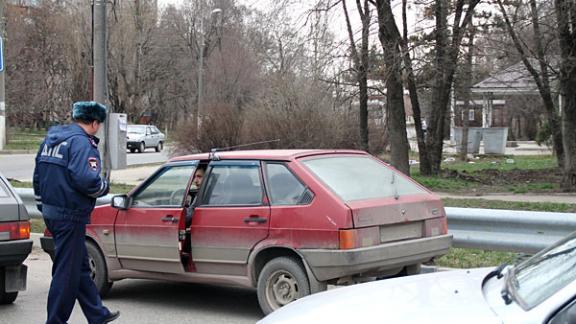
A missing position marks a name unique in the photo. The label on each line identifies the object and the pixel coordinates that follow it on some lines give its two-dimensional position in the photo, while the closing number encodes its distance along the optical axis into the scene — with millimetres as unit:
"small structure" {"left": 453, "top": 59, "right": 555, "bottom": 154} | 23245
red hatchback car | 6098
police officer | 5477
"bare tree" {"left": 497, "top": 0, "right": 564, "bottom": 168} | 18420
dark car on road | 6680
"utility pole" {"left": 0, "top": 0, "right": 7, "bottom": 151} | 30712
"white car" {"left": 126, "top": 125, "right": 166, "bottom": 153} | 42625
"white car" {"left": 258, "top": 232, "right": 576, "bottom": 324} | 2799
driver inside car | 7066
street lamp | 23453
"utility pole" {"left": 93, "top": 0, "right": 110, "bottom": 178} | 12648
